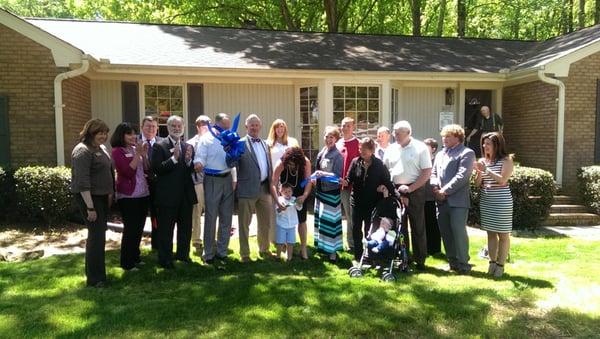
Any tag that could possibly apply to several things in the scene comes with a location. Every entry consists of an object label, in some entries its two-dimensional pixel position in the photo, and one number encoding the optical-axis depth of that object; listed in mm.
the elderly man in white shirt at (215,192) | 5699
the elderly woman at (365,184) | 5500
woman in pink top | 5309
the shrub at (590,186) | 9594
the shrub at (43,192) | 7766
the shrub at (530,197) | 8602
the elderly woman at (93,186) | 4723
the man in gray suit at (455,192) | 5449
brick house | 8797
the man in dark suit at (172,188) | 5426
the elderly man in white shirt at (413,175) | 5566
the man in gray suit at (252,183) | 5836
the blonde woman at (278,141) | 6055
